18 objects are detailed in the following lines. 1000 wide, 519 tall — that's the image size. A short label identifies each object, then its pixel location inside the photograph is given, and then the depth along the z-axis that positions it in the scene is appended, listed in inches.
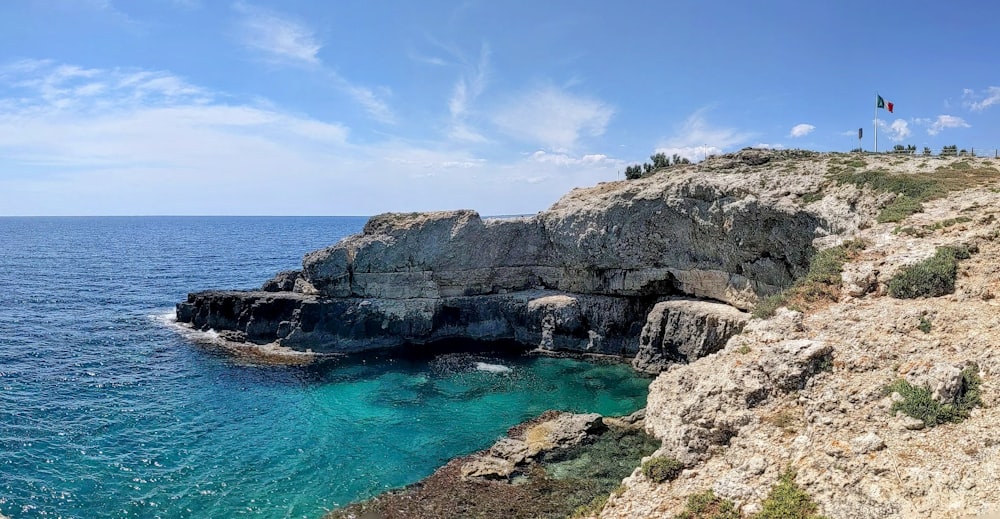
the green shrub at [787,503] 500.7
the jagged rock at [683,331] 1569.9
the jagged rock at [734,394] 655.8
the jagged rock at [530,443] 1037.2
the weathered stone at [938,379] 557.9
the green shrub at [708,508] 536.8
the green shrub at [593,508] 694.8
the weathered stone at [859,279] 855.7
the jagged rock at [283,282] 2422.5
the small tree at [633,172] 2252.7
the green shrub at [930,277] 778.2
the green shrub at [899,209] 1094.0
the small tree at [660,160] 2303.5
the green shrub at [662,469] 642.8
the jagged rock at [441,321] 1897.1
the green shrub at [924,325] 680.4
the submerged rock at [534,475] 916.0
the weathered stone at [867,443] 536.4
